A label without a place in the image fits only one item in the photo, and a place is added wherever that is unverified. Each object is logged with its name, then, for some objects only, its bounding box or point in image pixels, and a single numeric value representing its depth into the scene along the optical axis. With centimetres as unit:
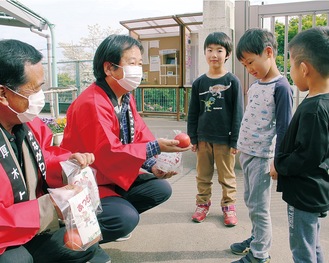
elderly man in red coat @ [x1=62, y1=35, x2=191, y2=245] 230
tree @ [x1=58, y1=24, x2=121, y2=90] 1099
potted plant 535
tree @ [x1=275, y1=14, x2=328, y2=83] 487
